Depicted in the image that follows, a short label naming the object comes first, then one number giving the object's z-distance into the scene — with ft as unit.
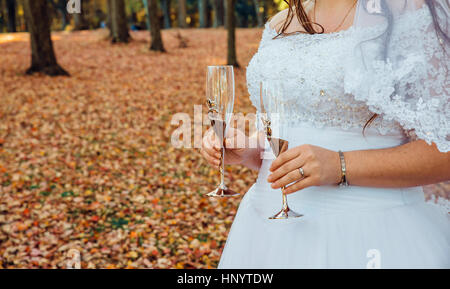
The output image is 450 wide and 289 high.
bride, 4.88
